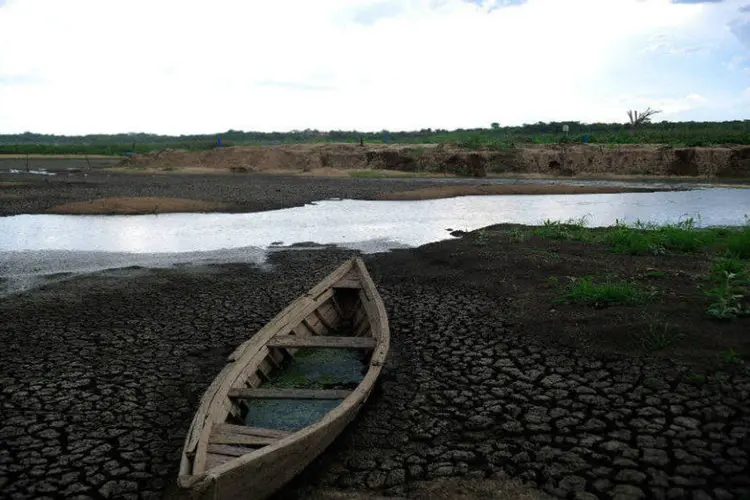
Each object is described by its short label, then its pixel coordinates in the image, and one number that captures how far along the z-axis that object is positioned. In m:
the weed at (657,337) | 6.51
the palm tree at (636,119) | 57.41
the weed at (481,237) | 13.54
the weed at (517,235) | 13.52
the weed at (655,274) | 9.40
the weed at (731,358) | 5.93
